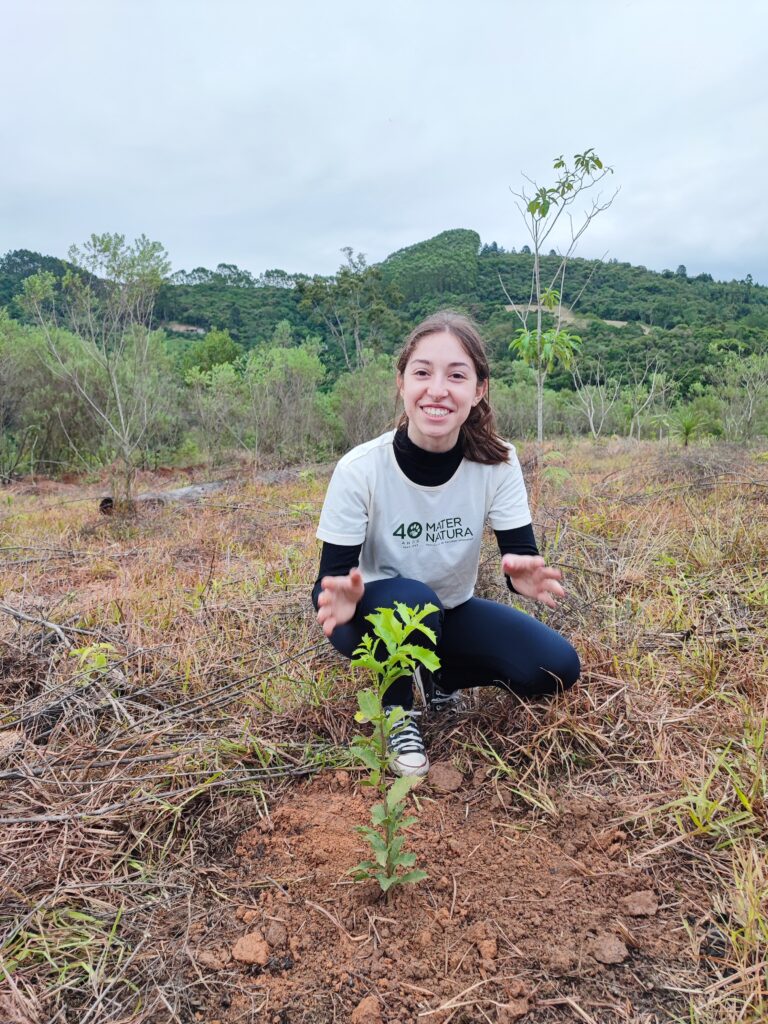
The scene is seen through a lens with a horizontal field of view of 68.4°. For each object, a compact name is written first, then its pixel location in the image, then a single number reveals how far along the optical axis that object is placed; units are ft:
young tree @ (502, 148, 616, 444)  16.16
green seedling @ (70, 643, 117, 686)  6.30
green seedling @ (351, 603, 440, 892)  3.60
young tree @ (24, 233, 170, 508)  18.29
